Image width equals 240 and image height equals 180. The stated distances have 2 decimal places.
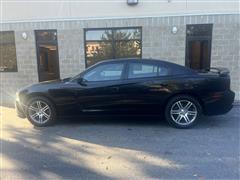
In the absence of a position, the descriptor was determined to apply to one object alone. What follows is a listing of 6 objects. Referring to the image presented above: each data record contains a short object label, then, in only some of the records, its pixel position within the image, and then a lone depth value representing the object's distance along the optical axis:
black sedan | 3.98
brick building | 6.42
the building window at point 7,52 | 7.22
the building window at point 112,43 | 6.75
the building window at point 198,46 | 6.48
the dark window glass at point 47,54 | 7.02
